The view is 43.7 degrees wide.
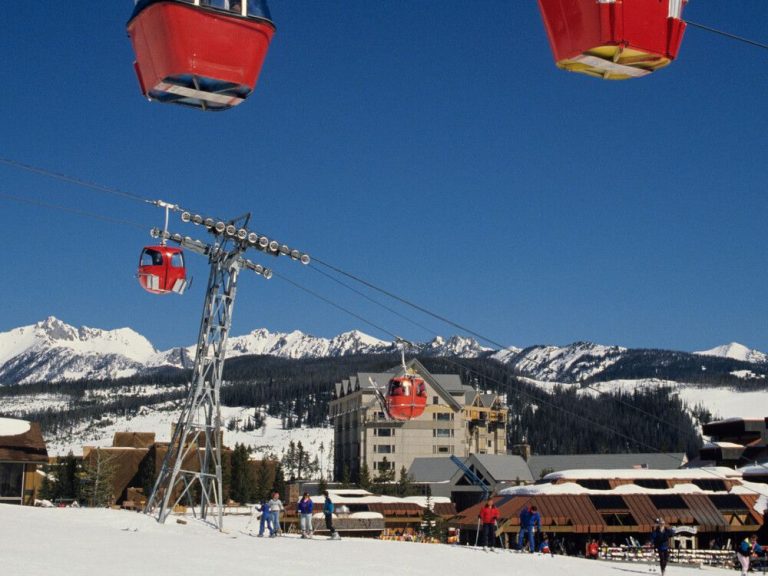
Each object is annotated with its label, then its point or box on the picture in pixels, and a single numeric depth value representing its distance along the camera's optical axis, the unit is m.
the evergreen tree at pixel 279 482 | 97.56
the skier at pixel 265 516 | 30.00
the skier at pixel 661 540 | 27.24
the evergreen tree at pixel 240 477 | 94.62
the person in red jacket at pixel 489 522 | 29.91
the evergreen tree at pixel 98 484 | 66.94
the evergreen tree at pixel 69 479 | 81.59
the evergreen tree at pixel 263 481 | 95.19
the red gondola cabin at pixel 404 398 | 40.31
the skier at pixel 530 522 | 30.16
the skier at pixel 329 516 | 30.98
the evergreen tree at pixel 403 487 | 83.75
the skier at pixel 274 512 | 30.06
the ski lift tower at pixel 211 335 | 33.91
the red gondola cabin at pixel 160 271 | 32.09
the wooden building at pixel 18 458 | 47.62
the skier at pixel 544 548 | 31.07
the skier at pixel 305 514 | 30.66
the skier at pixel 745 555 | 29.68
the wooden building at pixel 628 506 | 53.84
